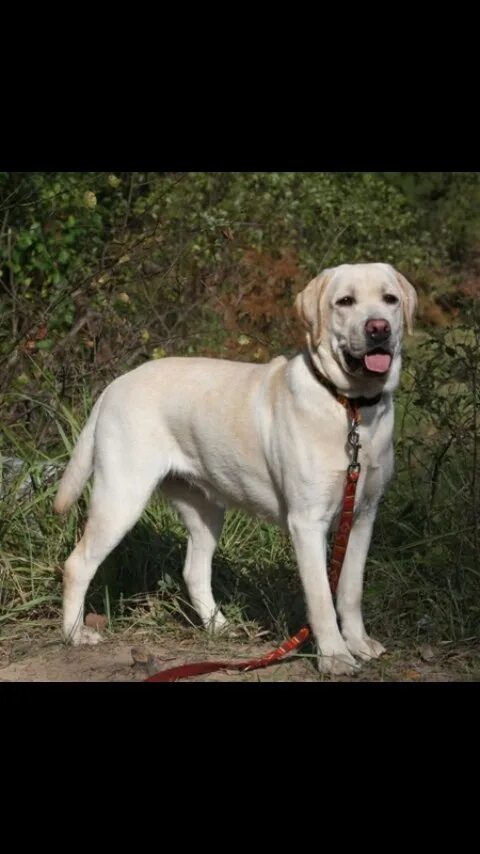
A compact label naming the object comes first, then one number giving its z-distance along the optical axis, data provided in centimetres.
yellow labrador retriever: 450
